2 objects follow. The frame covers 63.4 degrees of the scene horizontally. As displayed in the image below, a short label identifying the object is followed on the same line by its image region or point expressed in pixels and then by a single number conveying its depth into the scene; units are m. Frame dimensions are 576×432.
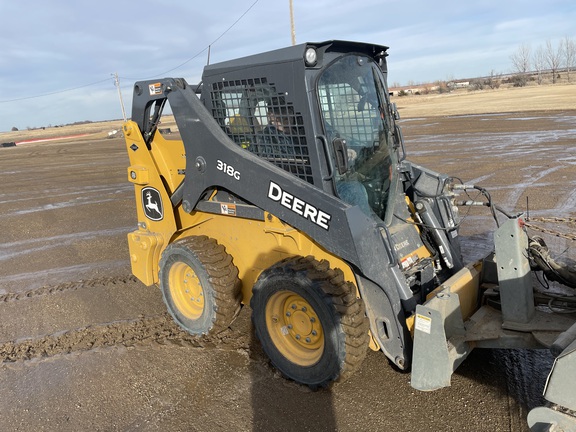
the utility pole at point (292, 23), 22.38
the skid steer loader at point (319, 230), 3.26
